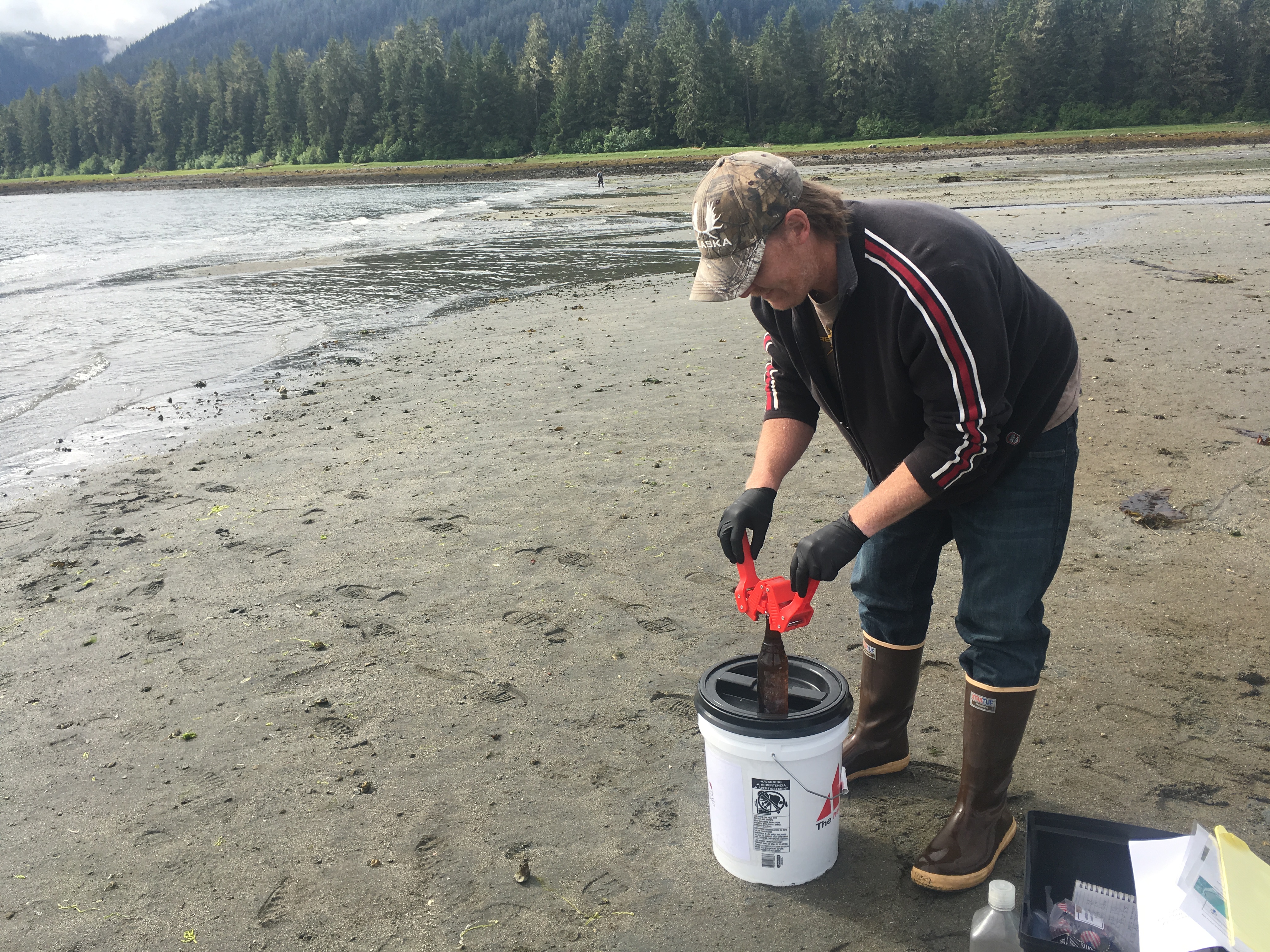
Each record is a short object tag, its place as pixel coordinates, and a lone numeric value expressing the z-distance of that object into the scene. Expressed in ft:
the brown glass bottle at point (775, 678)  8.29
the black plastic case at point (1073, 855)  7.13
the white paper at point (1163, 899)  5.79
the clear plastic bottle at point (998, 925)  6.69
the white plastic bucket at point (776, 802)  7.84
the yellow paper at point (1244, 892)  5.33
